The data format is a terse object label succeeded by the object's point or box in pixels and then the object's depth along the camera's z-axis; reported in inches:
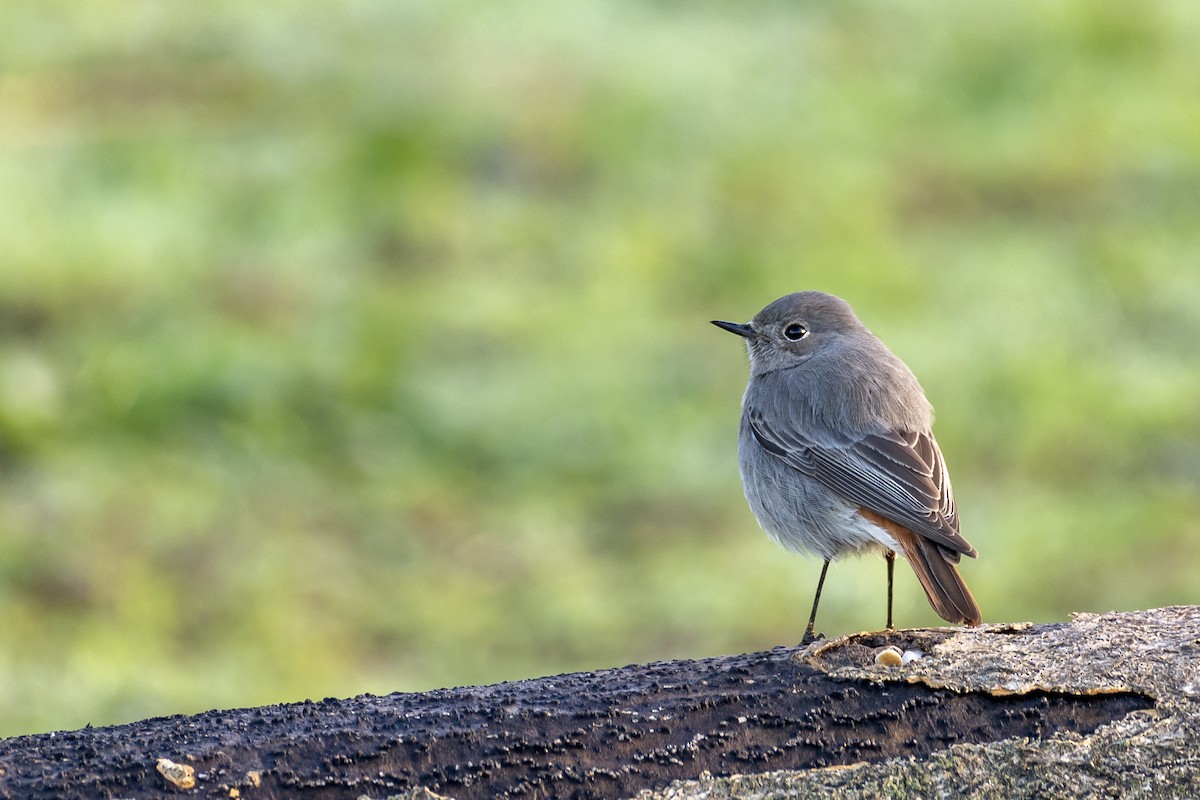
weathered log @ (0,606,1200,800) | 228.4
